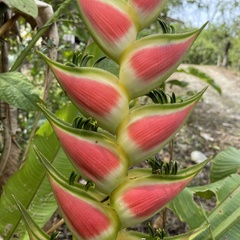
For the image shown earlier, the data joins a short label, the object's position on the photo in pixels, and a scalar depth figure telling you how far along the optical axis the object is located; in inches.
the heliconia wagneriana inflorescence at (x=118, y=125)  19.0
